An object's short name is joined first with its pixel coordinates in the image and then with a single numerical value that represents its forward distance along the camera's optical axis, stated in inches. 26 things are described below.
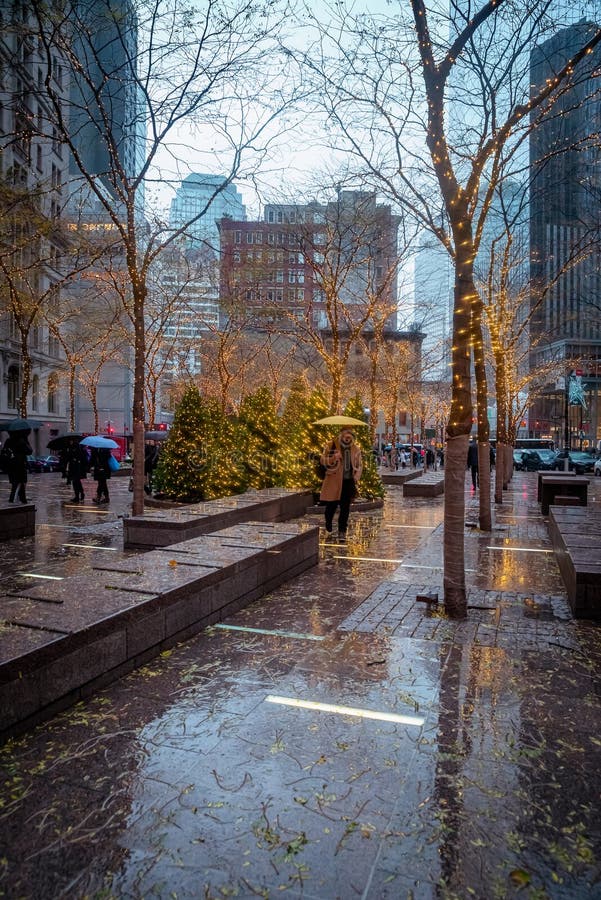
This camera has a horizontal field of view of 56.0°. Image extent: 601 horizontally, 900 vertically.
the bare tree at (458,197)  237.8
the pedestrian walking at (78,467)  653.9
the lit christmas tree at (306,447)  629.9
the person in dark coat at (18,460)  551.2
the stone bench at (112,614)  139.8
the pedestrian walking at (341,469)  419.8
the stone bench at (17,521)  410.9
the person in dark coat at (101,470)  642.2
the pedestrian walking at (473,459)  849.5
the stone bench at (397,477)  1045.2
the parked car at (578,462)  1659.7
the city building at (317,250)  700.7
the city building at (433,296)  937.7
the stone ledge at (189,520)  363.6
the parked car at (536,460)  1765.9
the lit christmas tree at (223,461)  518.6
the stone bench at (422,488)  788.6
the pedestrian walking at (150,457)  765.3
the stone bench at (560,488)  566.9
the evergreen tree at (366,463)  642.2
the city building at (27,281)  606.6
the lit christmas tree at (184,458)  510.0
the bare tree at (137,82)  407.6
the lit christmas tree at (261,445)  619.5
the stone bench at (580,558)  230.8
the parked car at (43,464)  1375.5
